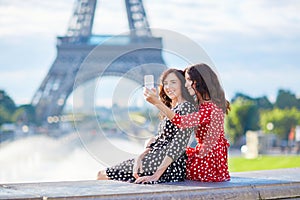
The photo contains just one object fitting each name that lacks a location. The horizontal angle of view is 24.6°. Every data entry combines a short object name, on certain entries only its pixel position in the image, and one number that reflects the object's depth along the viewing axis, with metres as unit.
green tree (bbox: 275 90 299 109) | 66.38
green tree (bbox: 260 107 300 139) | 53.91
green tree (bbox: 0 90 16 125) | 49.28
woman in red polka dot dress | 4.35
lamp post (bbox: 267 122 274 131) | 52.65
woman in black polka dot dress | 4.22
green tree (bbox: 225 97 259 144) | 56.62
